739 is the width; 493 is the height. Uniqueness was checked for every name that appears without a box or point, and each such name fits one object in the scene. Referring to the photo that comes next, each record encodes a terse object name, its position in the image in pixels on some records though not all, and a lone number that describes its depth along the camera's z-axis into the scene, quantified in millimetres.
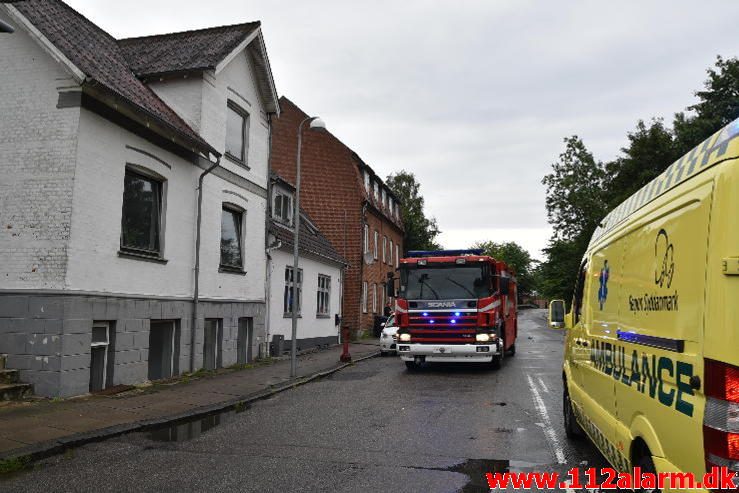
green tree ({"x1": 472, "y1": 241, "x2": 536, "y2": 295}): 118312
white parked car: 19875
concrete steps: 9297
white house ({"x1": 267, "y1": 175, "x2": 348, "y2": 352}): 19422
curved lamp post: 13343
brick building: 31094
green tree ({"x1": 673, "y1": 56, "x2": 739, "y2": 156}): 35188
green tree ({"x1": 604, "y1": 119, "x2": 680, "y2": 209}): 36969
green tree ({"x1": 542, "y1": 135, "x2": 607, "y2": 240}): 47094
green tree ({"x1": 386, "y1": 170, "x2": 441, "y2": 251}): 51438
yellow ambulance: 2834
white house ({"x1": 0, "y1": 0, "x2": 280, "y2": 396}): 10125
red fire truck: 13977
